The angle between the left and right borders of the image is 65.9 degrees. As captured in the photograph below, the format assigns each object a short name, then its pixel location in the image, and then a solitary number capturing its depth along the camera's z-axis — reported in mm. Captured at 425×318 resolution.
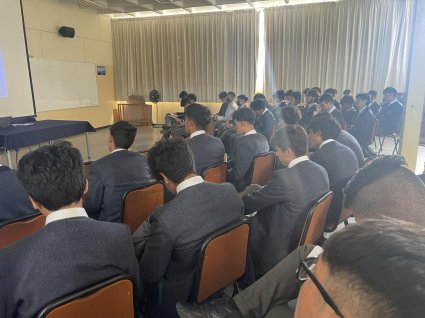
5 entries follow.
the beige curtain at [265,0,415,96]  8531
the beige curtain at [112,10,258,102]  10125
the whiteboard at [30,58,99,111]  8477
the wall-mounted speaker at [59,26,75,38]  8891
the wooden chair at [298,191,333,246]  1819
